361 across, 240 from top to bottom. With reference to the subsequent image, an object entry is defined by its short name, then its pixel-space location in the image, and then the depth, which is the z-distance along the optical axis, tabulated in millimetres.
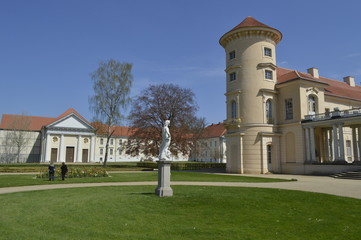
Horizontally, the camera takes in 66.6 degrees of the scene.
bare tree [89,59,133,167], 41094
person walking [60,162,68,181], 21472
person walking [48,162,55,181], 20859
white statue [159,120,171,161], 12266
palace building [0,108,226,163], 64750
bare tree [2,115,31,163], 64188
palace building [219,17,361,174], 31547
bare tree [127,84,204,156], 39688
